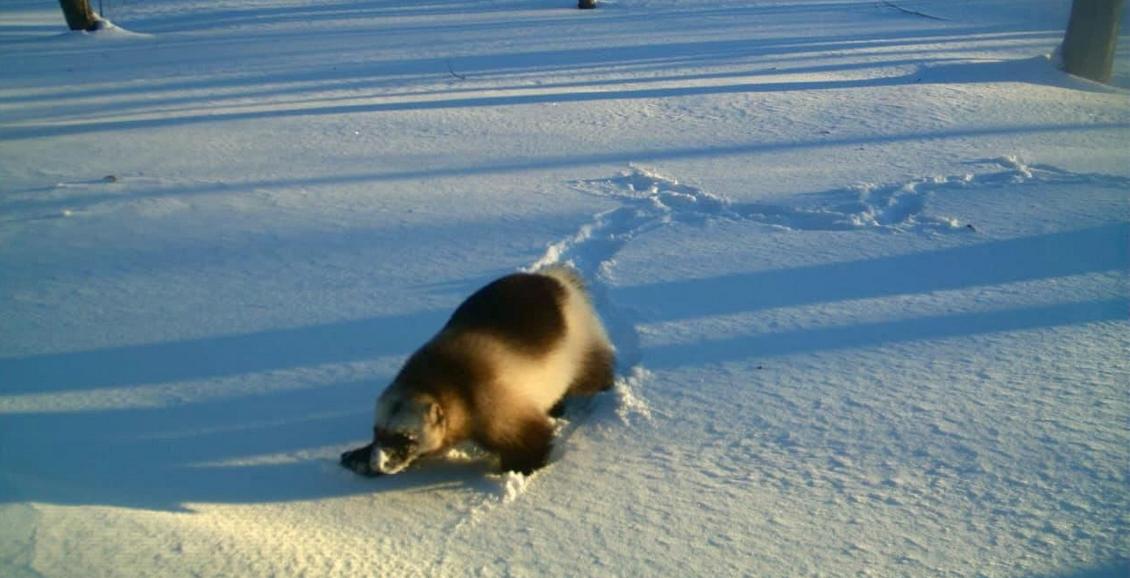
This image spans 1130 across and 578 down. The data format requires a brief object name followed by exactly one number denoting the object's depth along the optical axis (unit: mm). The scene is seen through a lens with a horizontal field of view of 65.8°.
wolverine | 3125
